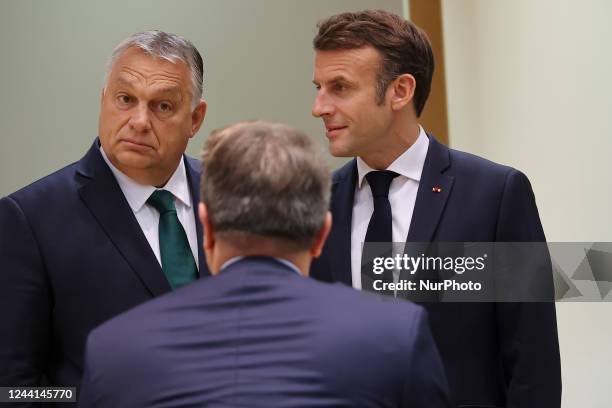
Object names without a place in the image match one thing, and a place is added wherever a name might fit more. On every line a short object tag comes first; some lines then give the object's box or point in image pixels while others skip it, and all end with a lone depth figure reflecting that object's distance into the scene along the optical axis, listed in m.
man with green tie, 4.62
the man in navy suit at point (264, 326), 2.85
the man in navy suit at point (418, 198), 4.91
